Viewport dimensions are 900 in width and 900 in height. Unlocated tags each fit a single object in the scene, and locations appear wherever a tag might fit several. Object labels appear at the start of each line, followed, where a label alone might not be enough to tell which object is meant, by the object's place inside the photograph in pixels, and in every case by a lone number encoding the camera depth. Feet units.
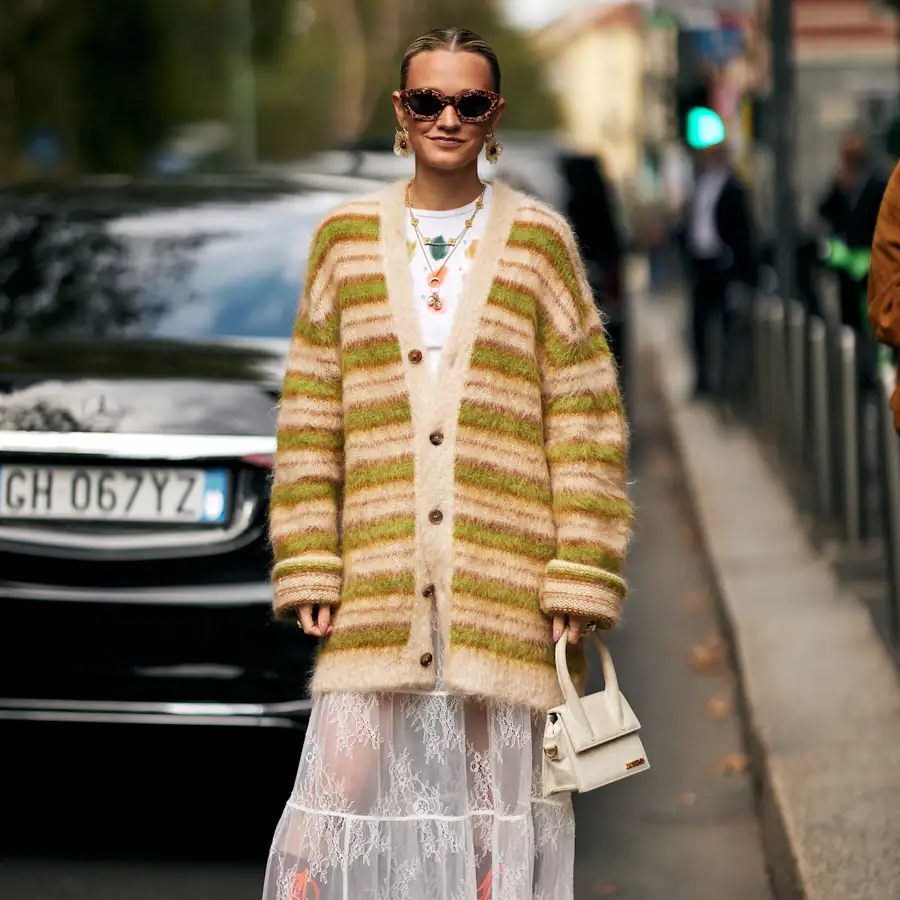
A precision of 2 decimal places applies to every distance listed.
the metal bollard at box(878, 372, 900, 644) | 34.97
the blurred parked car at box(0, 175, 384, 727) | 25.04
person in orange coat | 22.93
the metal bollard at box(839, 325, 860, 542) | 43.89
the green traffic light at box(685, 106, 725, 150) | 85.09
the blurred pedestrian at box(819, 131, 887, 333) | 61.01
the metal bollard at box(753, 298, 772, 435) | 67.92
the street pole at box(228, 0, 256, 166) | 271.99
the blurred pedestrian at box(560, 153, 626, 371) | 64.09
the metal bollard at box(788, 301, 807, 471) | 54.71
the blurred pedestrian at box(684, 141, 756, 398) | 82.17
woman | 18.16
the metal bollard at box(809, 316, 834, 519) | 48.03
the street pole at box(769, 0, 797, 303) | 69.10
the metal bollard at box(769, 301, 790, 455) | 60.74
